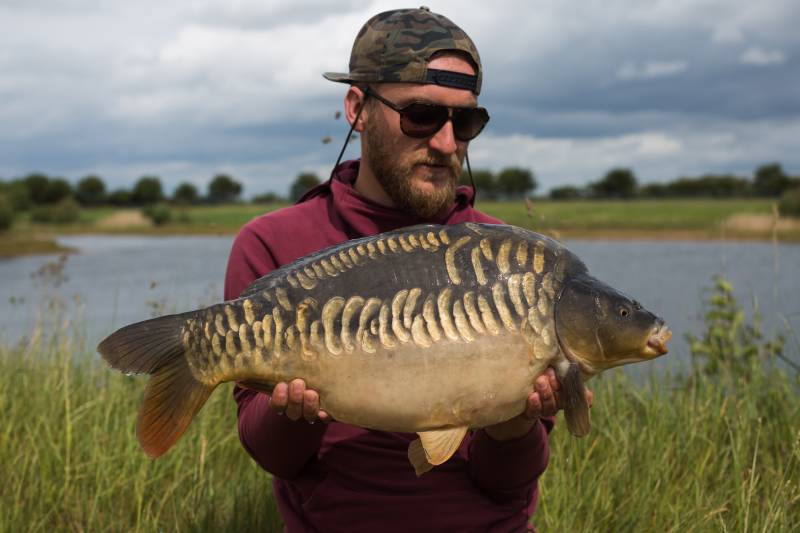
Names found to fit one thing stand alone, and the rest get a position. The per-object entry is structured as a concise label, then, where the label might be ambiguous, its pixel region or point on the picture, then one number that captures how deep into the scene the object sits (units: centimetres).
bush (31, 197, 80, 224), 4562
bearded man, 202
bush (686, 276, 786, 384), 407
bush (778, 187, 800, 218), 2508
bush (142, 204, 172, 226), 4578
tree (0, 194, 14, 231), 3266
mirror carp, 161
